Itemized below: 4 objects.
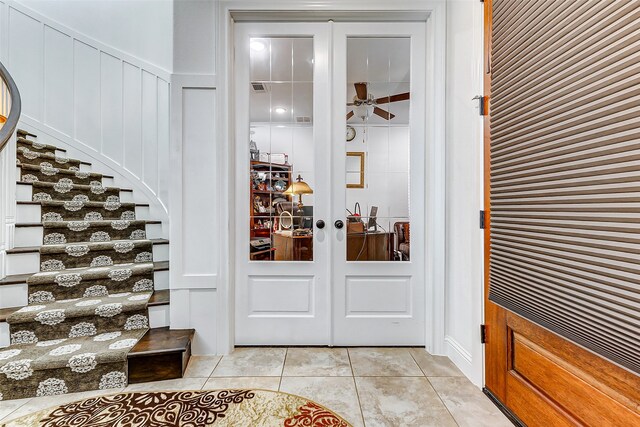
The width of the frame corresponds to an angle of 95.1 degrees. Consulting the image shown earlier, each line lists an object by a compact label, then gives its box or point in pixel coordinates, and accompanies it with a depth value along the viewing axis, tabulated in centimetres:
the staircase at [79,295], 168
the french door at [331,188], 227
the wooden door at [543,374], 103
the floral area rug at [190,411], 144
